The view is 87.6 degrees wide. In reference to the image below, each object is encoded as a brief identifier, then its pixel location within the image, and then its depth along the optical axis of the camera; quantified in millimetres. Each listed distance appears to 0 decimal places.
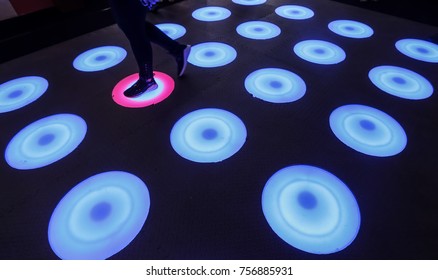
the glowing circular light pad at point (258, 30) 2137
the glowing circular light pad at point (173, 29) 2180
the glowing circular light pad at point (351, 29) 2143
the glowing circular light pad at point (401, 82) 1524
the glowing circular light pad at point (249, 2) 2760
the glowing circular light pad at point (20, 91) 1502
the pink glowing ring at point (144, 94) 1495
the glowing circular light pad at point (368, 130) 1216
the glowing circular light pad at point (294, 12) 2461
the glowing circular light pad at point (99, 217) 896
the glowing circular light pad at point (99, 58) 1810
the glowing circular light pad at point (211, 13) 2453
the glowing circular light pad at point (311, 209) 910
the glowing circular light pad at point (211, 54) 1825
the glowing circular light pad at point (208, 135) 1201
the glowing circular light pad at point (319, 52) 1834
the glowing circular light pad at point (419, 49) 1851
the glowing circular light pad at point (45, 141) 1187
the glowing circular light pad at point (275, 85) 1511
